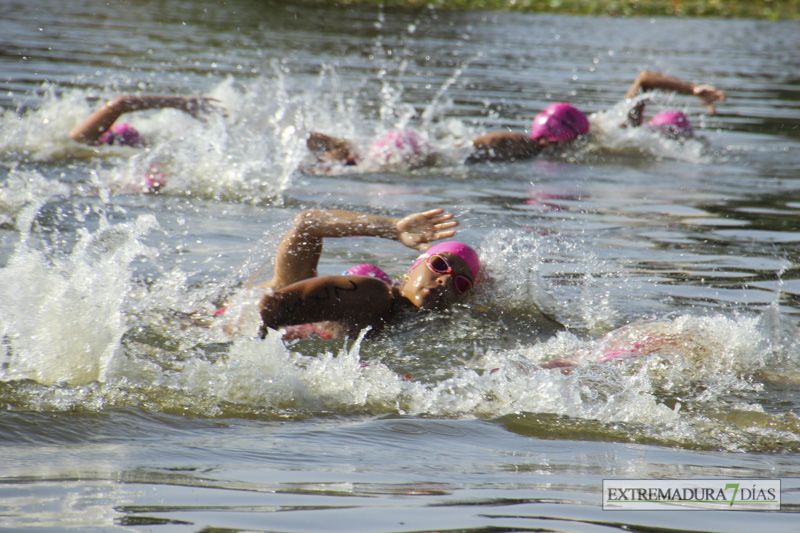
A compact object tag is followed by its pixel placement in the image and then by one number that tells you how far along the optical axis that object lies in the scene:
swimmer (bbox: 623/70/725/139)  21.69
